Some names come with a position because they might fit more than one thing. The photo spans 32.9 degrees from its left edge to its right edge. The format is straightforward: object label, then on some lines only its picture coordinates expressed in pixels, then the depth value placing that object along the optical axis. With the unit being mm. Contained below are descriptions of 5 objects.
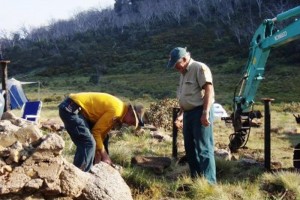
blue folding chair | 13609
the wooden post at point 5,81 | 10727
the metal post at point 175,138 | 8711
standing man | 6098
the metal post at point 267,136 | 7723
